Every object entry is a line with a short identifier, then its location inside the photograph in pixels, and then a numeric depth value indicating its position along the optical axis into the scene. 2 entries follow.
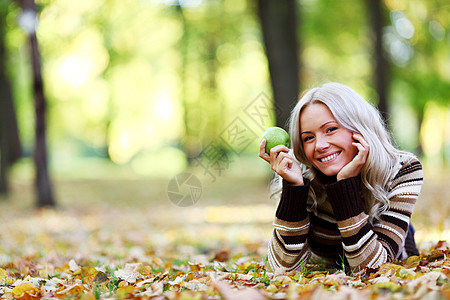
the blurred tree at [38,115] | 9.67
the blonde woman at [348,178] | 2.69
